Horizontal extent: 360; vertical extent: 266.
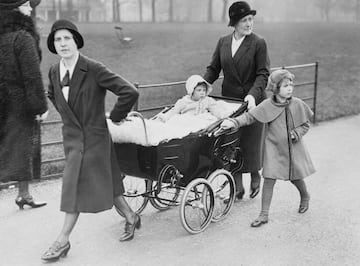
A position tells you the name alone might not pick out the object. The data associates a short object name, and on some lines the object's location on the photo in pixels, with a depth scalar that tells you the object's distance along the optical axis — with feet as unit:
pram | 15.81
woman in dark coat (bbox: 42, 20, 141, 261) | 14.69
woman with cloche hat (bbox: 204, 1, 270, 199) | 18.62
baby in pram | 17.69
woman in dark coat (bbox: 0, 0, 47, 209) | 17.48
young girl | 17.43
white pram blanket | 15.66
